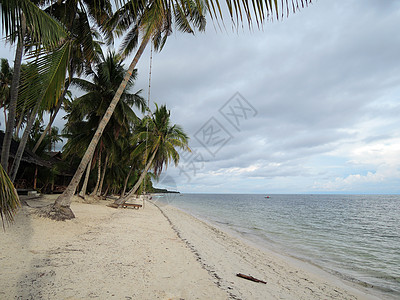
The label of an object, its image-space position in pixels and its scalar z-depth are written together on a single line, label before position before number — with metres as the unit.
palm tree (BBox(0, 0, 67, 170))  1.95
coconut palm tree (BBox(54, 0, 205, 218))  7.05
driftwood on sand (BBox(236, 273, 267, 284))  4.45
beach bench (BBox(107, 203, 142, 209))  15.04
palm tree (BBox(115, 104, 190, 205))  16.80
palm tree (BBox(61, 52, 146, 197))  14.62
